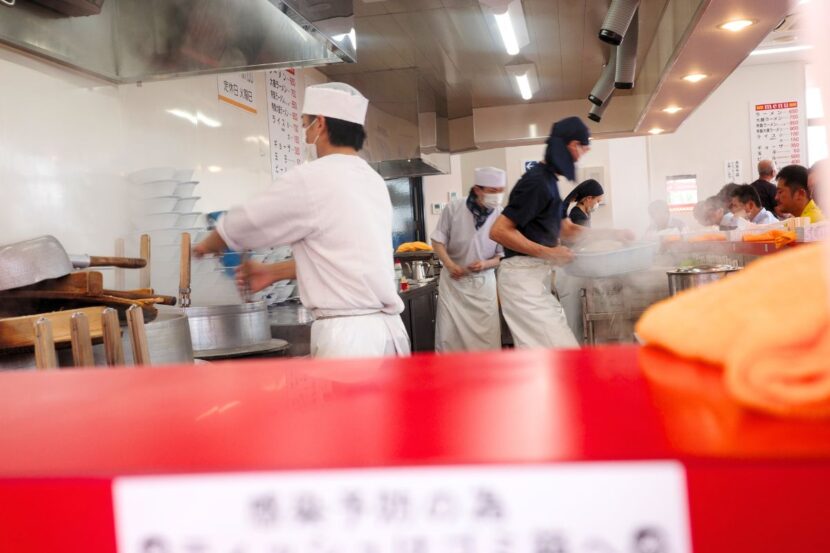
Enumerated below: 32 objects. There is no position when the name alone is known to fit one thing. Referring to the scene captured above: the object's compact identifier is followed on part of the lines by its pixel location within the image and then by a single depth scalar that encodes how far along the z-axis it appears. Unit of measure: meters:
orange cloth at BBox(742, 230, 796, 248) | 3.65
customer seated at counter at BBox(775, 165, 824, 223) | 5.05
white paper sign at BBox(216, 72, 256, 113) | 4.49
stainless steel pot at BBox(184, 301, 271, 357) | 2.43
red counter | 0.48
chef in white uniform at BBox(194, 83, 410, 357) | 2.15
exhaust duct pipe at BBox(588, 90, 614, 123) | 7.19
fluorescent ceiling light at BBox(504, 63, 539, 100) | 6.84
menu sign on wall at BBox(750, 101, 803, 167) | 9.17
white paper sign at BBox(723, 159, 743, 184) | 9.40
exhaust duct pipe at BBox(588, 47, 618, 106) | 5.88
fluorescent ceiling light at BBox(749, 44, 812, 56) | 8.81
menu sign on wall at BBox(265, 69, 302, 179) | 5.20
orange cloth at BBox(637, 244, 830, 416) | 0.53
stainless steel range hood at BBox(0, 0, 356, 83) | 2.72
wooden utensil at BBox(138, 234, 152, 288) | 2.94
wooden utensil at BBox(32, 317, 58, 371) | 1.42
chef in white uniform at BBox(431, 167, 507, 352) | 4.86
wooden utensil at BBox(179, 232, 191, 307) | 2.59
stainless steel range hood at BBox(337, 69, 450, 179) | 6.52
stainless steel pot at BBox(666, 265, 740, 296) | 3.67
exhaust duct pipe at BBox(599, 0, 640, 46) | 3.77
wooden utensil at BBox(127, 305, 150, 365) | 1.56
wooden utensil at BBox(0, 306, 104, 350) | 1.51
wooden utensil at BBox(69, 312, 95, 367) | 1.46
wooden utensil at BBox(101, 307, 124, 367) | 1.54
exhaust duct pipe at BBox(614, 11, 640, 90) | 5.20
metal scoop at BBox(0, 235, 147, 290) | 1.64
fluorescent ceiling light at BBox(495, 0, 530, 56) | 4.45
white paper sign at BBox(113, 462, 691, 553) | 0.49
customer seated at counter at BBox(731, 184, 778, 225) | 6.32
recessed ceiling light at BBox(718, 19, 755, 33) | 3.69
